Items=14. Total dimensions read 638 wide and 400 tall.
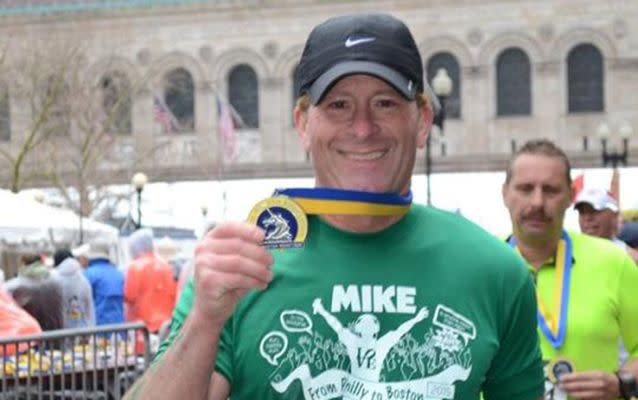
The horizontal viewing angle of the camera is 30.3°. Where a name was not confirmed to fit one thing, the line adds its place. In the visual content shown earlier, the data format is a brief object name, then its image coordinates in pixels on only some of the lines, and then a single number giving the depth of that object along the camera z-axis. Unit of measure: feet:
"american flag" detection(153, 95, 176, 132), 120.89
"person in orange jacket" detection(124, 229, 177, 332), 42.01
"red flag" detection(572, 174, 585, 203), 24.31
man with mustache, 13.52
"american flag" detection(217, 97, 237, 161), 120.57
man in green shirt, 7.25
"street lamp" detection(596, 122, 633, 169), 104.22
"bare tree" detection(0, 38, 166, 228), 106.93
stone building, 130.31
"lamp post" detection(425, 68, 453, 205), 72.54
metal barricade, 23.38
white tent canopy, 48.91
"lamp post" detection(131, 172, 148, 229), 92.50
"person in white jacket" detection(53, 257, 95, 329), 37.73
